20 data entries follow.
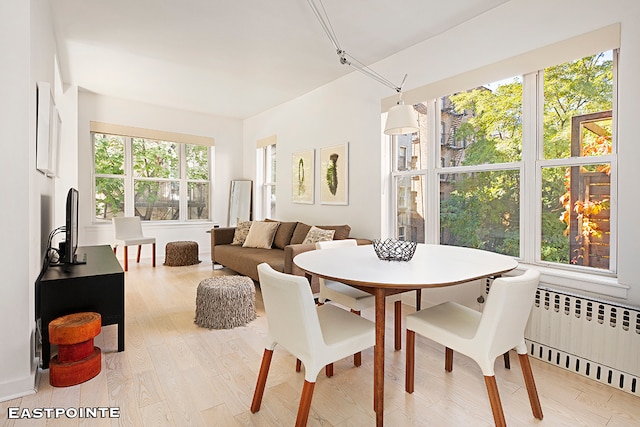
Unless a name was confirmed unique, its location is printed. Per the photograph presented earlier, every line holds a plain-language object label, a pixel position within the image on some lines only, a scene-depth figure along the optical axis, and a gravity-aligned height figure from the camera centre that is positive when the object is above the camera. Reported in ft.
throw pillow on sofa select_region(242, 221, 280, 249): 14.70 -1.11
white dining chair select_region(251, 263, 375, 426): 4.56 -1.88
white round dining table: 4.96 -1.00
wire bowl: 6.57 -0.79
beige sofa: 10.96 -1.67
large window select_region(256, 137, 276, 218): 19.85 +2.03
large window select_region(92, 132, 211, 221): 17.95 +1.82
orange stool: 6.20 -2.75
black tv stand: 6.88 -1.87
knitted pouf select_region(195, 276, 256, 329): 9.14 -2.64
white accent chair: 16.08 -1.25
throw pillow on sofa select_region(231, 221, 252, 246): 15.72 -1.07
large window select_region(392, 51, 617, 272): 7.49 +1.23
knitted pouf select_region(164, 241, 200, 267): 16.94 -2.24
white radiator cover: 6.14 -2.52
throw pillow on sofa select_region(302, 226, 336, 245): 11.90 -0.89
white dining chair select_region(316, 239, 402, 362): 7.14 -1.94
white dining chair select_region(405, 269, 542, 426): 4.67 -1.90
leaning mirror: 21.13 +0.54
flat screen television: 7.48 -0.53
